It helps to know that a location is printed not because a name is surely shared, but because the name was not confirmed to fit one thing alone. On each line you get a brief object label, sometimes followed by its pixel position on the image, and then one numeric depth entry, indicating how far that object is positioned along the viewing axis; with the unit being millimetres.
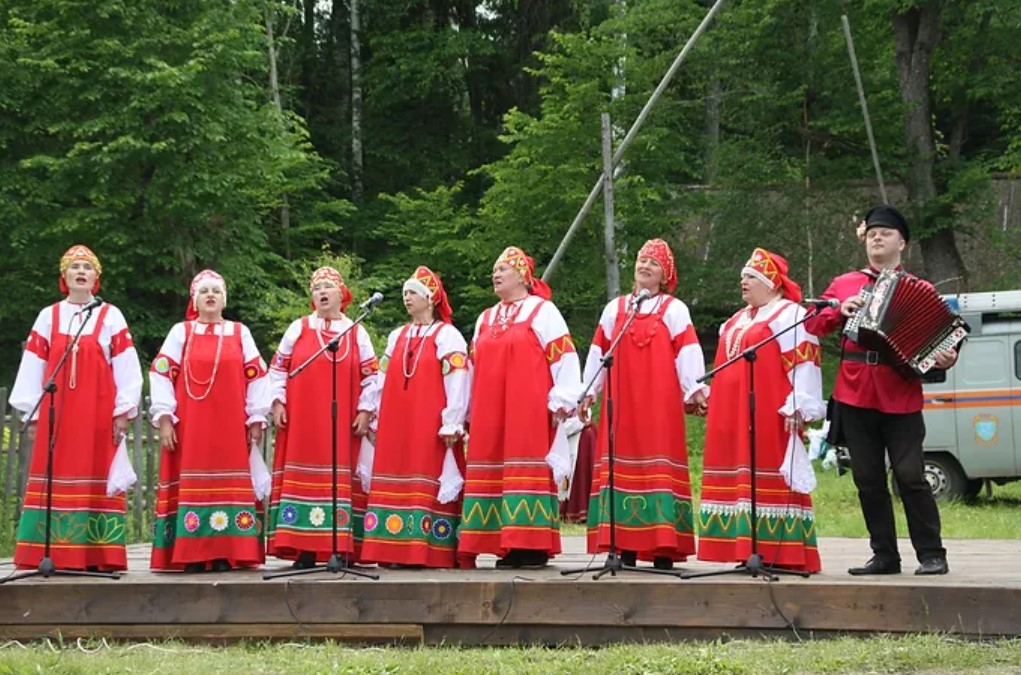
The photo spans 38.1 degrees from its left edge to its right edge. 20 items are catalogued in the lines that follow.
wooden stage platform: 6547
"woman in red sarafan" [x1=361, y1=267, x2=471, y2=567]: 7879
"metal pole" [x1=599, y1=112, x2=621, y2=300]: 15117
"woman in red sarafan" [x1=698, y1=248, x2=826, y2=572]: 7191
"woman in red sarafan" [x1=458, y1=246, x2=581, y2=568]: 7609
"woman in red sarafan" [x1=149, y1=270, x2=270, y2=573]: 7871
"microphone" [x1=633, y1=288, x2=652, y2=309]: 7352
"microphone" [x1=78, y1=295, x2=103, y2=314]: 7838
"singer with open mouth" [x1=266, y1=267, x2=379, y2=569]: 8000
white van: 14891
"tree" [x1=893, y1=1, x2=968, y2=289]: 21328
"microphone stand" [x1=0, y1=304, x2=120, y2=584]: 7578
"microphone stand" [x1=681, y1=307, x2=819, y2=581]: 6910
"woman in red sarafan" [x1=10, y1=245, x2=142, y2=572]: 7844
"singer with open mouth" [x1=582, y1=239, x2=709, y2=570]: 7453
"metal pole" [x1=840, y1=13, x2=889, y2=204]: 19188
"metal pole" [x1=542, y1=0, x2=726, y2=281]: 14445
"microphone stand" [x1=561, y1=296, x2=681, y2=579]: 7199
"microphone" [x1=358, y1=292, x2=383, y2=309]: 6889
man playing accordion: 6879
